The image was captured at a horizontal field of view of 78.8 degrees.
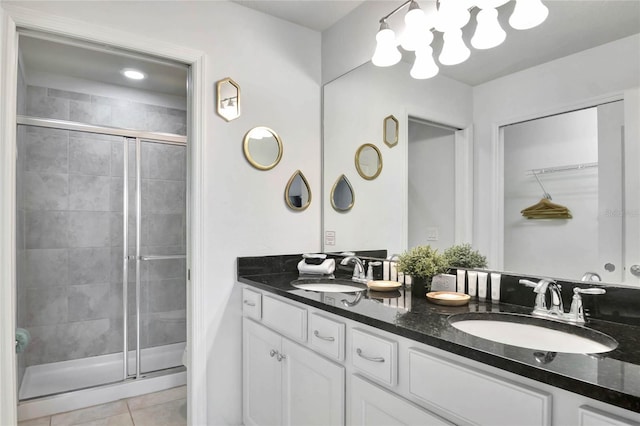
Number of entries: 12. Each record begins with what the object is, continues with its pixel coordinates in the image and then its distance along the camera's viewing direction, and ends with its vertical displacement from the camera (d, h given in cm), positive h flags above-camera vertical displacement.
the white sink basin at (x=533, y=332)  108 -38
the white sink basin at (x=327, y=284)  206 -40
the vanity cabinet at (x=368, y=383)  83 -50
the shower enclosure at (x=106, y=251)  286 -32
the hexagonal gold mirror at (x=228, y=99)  219 +64
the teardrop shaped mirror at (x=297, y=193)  244 +12
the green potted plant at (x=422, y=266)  165 -24
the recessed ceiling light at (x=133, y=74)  259 +93
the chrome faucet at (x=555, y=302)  123 -30
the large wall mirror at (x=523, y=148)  125 +26
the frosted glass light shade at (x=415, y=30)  178 +86
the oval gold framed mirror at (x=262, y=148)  228 +38
